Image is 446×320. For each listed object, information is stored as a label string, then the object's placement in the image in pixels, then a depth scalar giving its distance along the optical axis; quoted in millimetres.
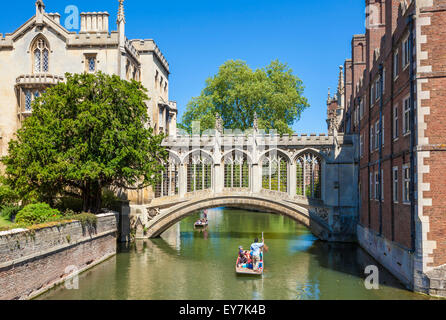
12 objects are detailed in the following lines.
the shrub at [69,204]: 23617
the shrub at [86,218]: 18844
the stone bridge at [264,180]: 27656
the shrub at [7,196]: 22234
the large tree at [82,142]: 19844
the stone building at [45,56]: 28484
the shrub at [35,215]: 17469
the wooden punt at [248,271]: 18188
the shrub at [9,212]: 21366
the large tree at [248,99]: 40750
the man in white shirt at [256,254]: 18344
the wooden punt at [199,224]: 36906
